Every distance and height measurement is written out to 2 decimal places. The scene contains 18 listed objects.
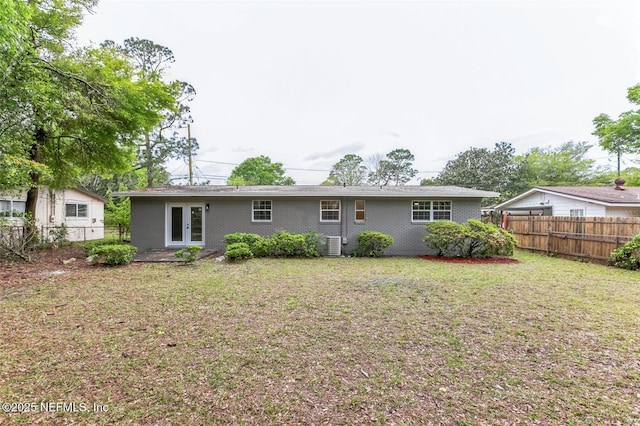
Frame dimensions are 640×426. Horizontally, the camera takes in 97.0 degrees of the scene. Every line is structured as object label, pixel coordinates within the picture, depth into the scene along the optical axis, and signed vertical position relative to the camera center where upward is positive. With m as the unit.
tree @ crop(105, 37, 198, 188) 18.59 +6.52
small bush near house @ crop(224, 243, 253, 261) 9.34 -1.38
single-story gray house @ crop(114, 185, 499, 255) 11.44 -0.16
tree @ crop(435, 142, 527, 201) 28.61 +4.47
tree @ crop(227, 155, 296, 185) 38.62 +5.17
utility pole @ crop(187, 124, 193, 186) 21.12 +5.19
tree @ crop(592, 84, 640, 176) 17.48 +5.40
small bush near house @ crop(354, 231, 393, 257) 10.58 -1.19
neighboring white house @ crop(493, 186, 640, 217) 11.96 +0.59
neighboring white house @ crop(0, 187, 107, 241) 13.77 -0.11
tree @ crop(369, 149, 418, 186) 37.19 +5.73
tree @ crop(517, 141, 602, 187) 25.58 +4.36
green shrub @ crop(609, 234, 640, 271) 8.22 -1.22
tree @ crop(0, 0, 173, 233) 7.72 +3.32
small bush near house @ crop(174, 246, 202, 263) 8.67 -1.38
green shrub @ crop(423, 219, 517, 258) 10.03 -0.96
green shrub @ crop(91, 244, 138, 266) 8.42 -1.36
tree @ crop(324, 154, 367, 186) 37.84 +5.41
